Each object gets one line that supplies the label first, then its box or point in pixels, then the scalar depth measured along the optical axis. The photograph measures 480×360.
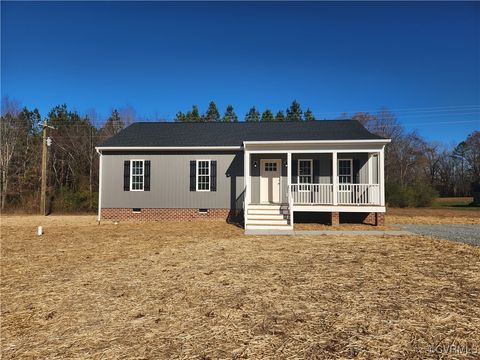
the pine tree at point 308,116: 37.47
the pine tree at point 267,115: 38.27
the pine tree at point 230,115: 38.64
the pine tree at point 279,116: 38.56
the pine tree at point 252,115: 39.38
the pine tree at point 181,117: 35.03
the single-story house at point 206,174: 13.72
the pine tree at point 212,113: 39.94
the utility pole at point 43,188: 18.69
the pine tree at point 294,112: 39.88
